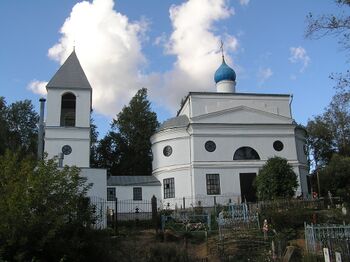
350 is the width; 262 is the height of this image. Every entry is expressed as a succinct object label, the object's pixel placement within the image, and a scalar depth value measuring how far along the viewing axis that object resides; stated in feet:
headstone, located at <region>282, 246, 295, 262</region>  45.55
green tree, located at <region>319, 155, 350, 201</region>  110.52
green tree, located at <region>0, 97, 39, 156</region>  146.41
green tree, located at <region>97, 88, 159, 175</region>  147.43
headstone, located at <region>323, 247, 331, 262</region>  35.32
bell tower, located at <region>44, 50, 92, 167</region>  97.60
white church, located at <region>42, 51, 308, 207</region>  98.94
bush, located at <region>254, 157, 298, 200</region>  84.02
